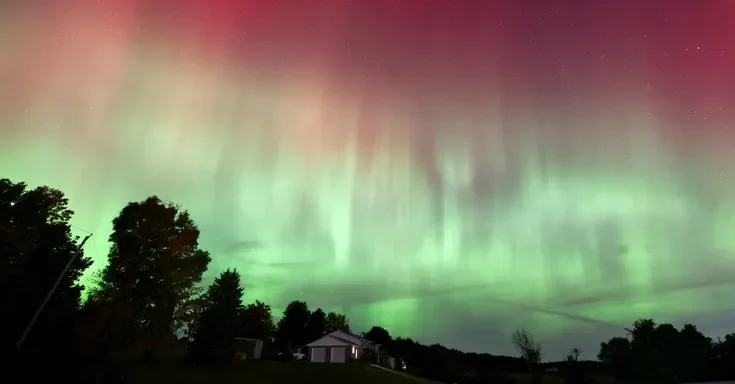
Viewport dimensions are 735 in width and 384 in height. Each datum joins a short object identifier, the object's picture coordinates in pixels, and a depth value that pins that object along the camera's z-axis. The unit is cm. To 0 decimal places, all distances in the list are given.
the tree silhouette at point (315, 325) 12231
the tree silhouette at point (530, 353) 8906
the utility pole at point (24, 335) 2667
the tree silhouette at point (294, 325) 11912
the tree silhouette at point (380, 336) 13288
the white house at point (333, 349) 7556
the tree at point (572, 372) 7162
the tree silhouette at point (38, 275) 2983
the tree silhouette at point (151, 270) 4894
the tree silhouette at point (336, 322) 14675
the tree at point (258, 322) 9406
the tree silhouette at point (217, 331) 4981
